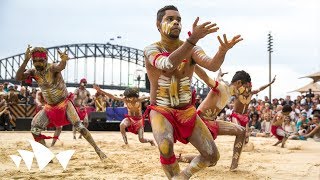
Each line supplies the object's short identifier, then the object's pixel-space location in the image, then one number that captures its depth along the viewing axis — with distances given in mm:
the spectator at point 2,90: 17938
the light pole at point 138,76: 36181
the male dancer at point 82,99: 13984
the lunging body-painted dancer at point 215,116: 6630
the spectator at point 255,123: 18514
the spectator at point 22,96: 20025
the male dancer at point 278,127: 12573
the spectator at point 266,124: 17870
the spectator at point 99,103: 21125
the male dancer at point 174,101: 4496
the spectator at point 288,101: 19036
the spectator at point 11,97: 18812
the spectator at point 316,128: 8344
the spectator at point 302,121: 15693
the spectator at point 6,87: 19305
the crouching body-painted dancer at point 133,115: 11602
